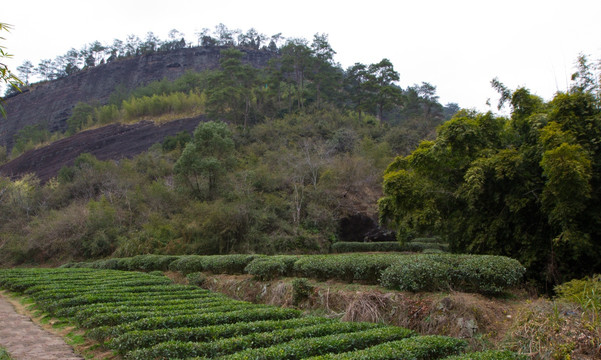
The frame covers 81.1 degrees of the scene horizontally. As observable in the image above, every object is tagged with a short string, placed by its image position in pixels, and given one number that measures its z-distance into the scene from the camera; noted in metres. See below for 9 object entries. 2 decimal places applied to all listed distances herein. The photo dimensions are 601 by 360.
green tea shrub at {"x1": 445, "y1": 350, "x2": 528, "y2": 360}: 5.25
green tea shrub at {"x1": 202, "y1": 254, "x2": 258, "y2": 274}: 15.20
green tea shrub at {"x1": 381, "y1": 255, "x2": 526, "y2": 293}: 8.42
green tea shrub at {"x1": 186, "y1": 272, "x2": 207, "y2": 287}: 15.90
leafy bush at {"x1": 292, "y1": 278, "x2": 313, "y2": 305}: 11.02
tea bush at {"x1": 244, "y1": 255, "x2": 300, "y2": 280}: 13.10
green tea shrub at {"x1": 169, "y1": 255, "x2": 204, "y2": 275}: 17.36
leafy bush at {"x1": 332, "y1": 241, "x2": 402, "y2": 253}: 23.77
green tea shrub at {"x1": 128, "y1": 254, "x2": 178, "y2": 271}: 19.94
